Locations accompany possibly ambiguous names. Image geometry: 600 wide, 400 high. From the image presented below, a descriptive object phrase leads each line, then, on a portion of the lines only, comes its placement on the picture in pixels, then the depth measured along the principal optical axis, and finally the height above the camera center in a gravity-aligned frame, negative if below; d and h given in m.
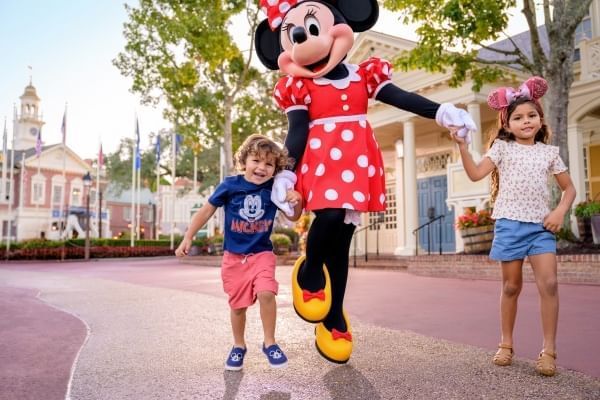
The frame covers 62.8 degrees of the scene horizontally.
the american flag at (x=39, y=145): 28.39 +5.37
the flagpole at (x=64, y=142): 27.42 +4.73
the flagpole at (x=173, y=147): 24.28 +4.37
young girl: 2.64 +0.21
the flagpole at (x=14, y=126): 22.08 +3.09
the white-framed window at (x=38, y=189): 41.75 +4.04
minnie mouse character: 2.61 +0.53
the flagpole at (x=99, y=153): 28.77 +4.87
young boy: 2.65 +0.02
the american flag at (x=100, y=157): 29.02 +4.68
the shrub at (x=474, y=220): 9.57 +0.27
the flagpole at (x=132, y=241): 25.82 -0.28
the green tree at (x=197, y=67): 16.69 +6.26
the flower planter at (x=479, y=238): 9.45 -0.08
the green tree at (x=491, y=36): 8.28 +3.50
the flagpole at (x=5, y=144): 27.98 +5.28
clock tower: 45.81 +11.03
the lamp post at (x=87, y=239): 22.75 -0.16
